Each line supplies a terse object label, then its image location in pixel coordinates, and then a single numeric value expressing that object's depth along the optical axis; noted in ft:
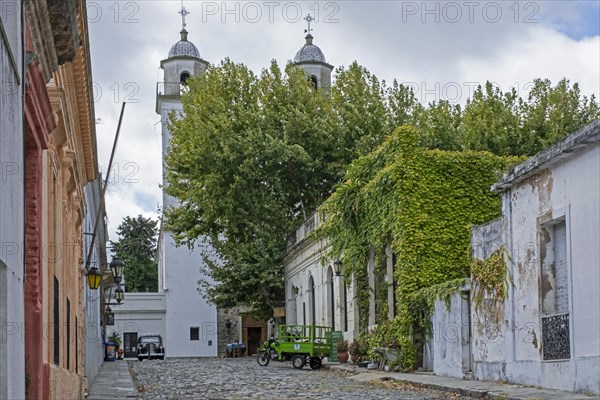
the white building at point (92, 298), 69.82
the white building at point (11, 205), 22.09
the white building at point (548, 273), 49.96
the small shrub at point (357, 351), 96.17
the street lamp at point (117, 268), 83.05
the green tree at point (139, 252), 253.03
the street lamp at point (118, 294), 110.73
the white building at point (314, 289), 107.86
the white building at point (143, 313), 193.16
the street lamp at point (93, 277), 64.28
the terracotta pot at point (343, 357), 102.17
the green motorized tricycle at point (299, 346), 99.30
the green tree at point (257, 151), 122.21
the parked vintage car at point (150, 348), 170.60
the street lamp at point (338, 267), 102.78
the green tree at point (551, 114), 118.73
